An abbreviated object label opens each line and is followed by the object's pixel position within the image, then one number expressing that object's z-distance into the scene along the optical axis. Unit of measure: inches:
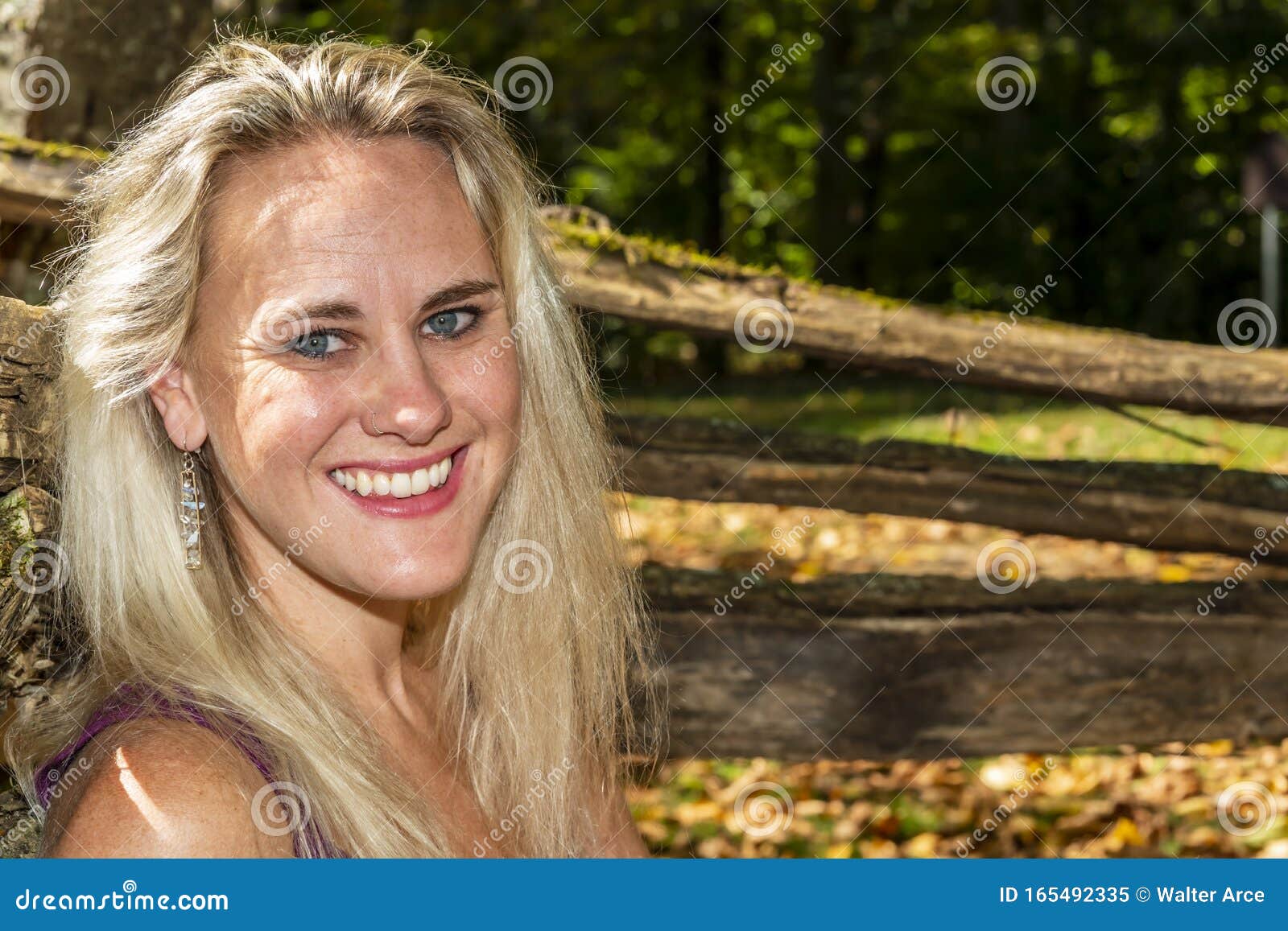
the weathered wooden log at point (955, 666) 126.0
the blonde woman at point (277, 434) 70.4
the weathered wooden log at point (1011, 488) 146.6
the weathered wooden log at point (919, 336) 129.2
